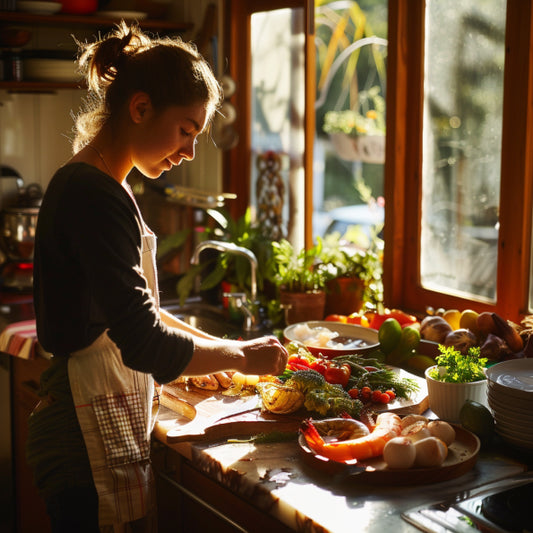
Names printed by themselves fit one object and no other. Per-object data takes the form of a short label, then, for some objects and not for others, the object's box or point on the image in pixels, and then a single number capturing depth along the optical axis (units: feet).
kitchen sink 9.04
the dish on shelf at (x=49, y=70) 10.44
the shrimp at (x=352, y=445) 5.16
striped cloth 8.56
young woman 4.55
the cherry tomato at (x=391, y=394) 6.30
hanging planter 10.70
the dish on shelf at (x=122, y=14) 10.59
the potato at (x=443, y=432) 5.30
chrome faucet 8.59
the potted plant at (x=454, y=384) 5.99
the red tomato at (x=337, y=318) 8.53
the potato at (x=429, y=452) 4.96
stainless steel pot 10.18
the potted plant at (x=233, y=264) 9.88
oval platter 4.93
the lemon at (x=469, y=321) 7.52
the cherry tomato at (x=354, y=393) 6.29
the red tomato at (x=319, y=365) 6.65
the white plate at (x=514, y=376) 5.42
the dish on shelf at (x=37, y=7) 10.19
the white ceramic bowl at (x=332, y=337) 7.39
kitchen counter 4.56
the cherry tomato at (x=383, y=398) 6.21
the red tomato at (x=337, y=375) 6.49
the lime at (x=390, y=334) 7.34
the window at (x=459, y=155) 7.45
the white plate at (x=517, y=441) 5.39
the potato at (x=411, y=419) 5.61
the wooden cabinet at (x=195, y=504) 5.61
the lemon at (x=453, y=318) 7.84
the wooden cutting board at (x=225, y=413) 5.80
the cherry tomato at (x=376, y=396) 6.22
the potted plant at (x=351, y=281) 9.17
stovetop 4.35
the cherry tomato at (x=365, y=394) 6.28
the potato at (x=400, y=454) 4.95
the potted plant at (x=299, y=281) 8.87
